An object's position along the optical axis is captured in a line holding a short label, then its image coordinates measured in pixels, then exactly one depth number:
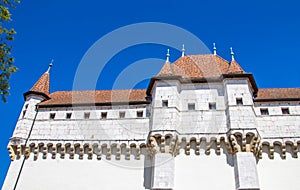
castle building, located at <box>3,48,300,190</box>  17.94
